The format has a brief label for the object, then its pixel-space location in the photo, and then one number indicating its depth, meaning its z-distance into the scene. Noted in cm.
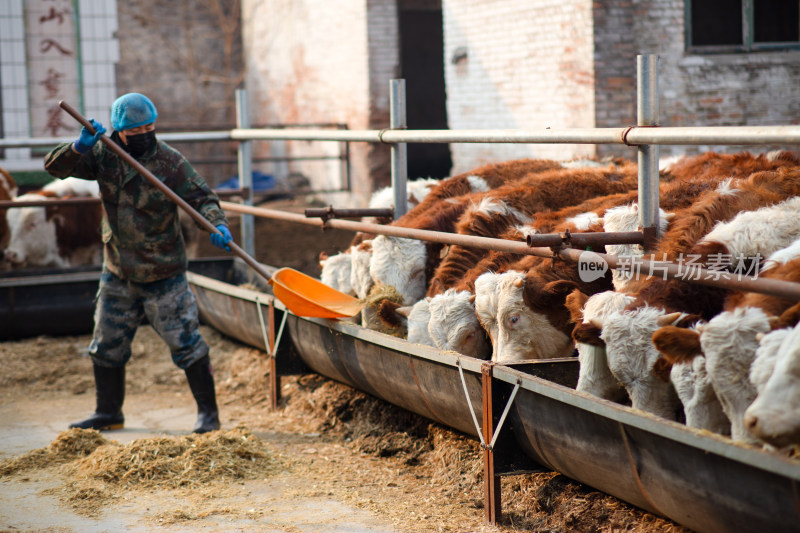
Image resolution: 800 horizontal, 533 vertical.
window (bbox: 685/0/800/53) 902
